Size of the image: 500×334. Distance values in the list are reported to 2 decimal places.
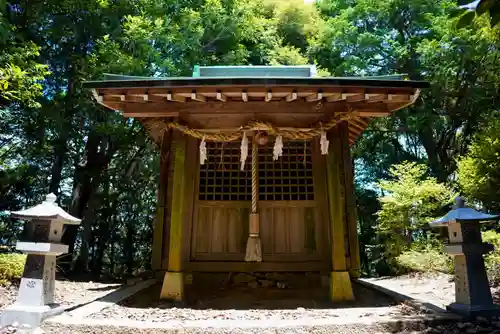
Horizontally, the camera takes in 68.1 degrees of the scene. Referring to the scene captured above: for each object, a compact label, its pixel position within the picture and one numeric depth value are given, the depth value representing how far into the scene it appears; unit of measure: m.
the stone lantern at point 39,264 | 3.79
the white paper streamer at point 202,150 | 5.82
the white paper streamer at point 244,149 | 5.67
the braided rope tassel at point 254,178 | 5.64
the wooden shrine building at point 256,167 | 5.38
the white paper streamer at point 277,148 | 5.70
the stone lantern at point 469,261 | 4.04
